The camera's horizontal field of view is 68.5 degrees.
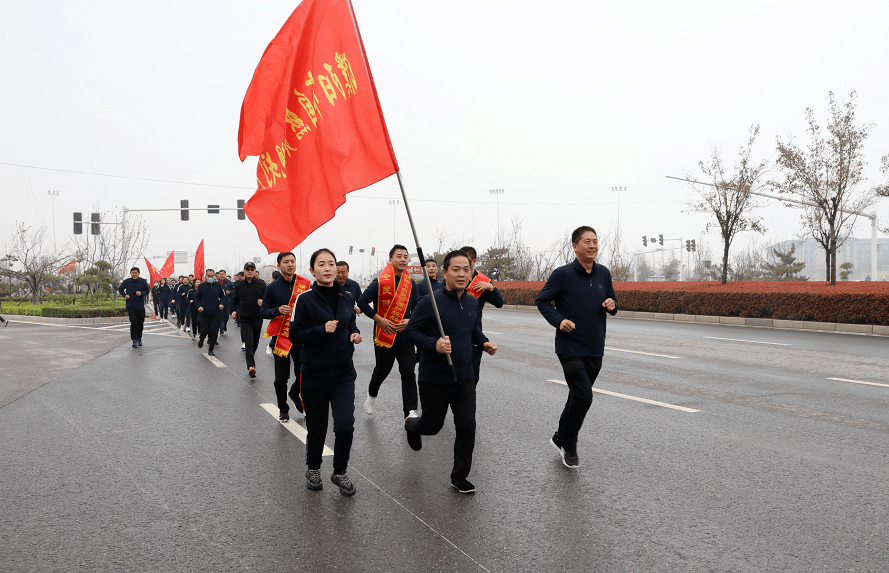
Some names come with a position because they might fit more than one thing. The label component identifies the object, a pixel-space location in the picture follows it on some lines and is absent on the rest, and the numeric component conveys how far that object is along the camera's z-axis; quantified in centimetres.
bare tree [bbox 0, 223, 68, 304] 3716
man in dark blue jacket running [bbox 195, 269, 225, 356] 1306
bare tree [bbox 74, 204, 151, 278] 4569
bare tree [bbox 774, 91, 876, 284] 2247
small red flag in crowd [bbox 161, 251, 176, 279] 3228
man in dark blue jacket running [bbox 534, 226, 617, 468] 506
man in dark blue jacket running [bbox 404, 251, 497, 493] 449
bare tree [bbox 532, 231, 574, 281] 4880
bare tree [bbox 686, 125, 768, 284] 2683
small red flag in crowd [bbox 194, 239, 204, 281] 2206
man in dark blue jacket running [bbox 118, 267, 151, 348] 1502
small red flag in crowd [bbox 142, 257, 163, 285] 3647
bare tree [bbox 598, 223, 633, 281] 4606
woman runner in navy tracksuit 456
